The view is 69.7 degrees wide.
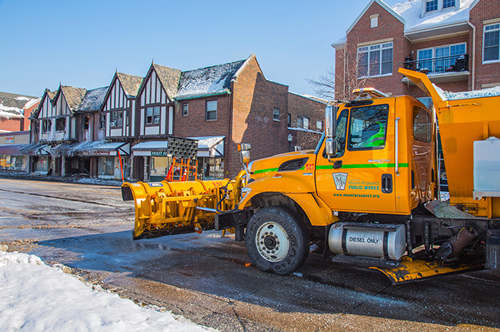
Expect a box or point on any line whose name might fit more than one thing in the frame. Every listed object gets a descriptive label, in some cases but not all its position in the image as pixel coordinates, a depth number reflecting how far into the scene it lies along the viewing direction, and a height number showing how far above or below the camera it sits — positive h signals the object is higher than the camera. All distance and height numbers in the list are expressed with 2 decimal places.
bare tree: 20.40 +6.23
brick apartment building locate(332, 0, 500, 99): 19.59 +8.21
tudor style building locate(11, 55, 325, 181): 26.25 +4.93
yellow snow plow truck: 4.66 -0.16
